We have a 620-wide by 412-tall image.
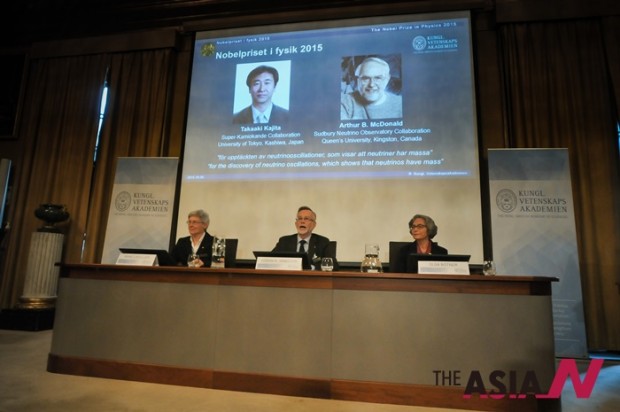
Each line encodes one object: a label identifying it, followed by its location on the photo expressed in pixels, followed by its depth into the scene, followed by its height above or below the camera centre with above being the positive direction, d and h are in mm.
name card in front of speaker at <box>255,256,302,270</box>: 2590 +16
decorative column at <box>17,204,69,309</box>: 4707 -77
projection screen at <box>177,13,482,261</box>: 4312 +1496
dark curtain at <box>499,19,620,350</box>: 4074 +1683
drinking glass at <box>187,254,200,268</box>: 2816 +11
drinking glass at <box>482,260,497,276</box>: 2486 +31
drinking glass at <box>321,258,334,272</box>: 2576 +15
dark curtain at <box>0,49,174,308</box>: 5332 +1651
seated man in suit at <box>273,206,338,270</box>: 3713 +255
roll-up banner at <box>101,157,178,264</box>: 4797 +659
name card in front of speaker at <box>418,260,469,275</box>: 2381 +23
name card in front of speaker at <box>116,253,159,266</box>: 2771 +8
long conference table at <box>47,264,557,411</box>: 2217 -384
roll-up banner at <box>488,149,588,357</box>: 3789 +470
